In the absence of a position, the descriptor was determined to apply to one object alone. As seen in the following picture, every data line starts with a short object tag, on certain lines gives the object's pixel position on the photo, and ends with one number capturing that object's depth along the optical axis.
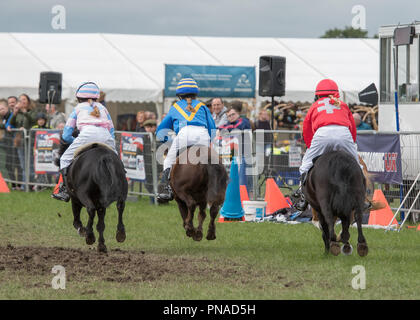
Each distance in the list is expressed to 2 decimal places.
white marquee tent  29.66
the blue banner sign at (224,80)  30.34
